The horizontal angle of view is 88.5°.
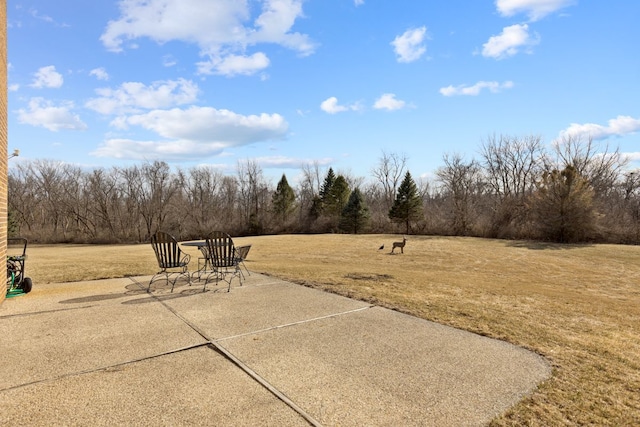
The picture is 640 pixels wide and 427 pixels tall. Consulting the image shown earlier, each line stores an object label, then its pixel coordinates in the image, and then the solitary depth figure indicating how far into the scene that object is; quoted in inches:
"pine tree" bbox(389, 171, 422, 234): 1269.7
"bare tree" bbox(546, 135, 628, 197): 1152.2
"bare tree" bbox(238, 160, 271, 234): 1646.2
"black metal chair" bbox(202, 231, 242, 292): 235.1
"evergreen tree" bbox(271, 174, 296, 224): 1560.0
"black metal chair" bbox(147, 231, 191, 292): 215.5
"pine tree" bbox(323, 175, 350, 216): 1518.2
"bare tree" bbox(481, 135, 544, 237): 1104.8
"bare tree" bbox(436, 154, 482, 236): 1209.4
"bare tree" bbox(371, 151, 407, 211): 1697.8
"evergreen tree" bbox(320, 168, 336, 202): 1563.7
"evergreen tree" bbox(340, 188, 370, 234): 1369.3
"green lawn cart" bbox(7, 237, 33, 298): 203.8
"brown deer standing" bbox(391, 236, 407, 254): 697.2
